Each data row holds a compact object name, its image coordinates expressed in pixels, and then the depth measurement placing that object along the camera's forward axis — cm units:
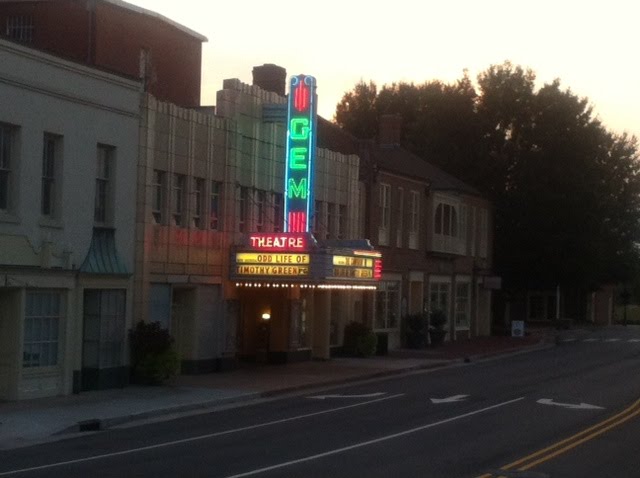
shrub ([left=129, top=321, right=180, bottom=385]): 3119
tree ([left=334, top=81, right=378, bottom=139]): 8950
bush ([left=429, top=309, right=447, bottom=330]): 5469
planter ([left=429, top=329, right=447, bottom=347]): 5434
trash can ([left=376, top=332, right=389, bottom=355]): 4759
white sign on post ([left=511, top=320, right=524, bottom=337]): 6241
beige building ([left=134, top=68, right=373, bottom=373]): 3288
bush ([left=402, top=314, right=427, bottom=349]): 5253
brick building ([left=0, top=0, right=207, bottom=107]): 3578
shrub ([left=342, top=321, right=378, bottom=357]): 4603
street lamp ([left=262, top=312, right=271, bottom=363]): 4094
